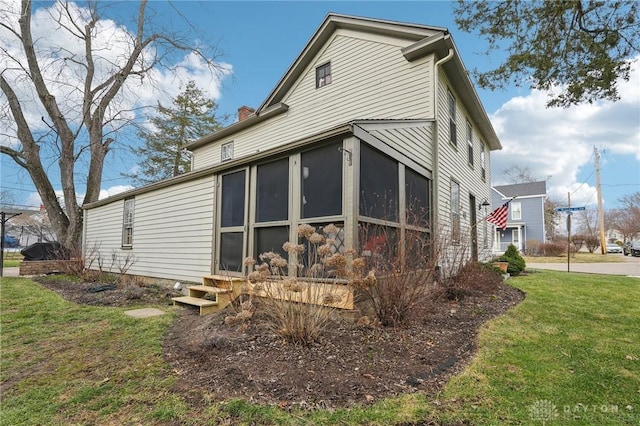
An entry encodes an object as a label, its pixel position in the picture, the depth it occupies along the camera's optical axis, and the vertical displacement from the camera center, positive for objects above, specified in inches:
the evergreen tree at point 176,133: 816.3 +264.7
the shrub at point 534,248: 955.7 -30.1
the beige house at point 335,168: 192.4 +51.0
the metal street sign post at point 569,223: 478.9 +22.2
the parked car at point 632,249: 1047.9 -36.1
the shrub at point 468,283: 242.4 -36.5
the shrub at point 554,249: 913.5 -30.5
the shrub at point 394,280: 161.9 -21.5
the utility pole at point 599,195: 992.8 +138.9
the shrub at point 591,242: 1146.0 -12.5
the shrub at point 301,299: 139.9 -29.2
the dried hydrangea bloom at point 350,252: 146.6 -7.3
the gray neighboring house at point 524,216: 1067.9 +75.0
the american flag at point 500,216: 413.4 +28.2
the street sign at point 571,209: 514.5 +48.0
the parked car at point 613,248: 1253.7 -37.3
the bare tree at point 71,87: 517.7 +253.3
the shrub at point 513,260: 429.4 -30.6
